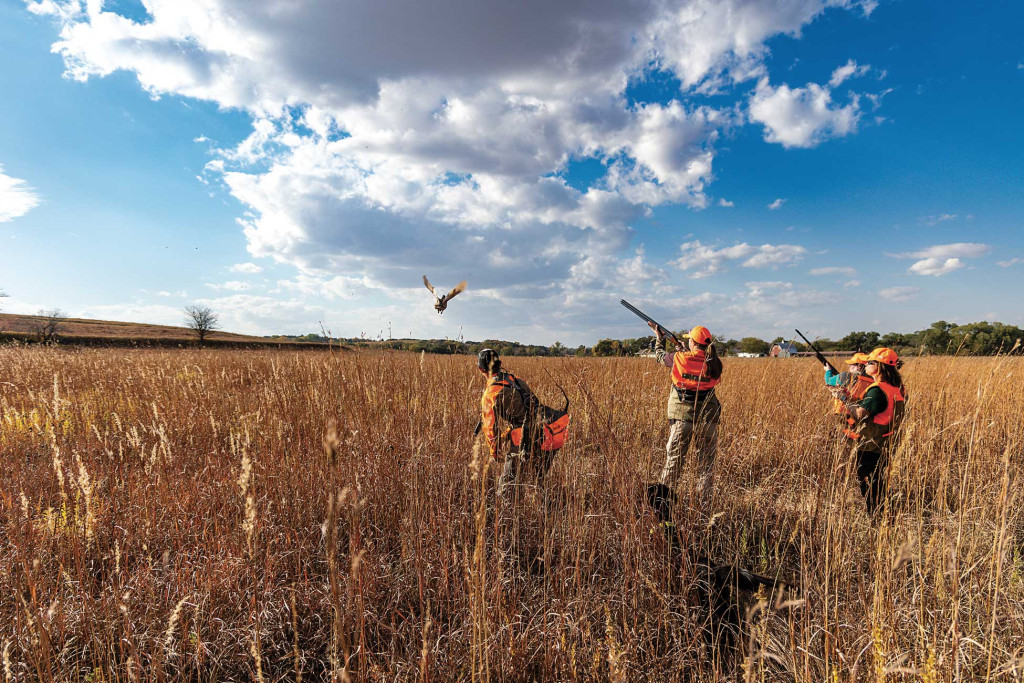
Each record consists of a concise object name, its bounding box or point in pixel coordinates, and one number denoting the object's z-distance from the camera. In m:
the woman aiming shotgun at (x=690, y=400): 4.21
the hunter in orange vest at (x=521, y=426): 3.55
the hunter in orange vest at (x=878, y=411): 4.14
